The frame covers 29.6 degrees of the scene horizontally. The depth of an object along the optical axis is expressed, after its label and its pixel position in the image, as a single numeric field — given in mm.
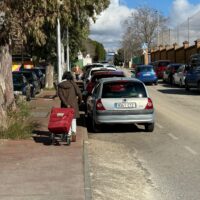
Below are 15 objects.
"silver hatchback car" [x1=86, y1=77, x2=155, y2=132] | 10171
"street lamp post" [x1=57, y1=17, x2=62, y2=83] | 18672
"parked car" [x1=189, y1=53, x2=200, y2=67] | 23041
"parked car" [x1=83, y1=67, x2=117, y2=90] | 18492
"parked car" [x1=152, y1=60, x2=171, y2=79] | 33371
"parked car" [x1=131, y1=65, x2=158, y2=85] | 27399
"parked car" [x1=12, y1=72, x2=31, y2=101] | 18284
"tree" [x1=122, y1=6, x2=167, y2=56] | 68869
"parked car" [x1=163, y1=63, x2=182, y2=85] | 27994
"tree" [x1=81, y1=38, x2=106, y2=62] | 93100
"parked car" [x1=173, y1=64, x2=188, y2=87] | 24444
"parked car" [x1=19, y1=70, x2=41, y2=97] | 20300
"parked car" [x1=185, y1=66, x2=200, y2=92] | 20756
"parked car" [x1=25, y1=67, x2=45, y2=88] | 25639
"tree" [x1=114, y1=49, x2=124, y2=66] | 100497
